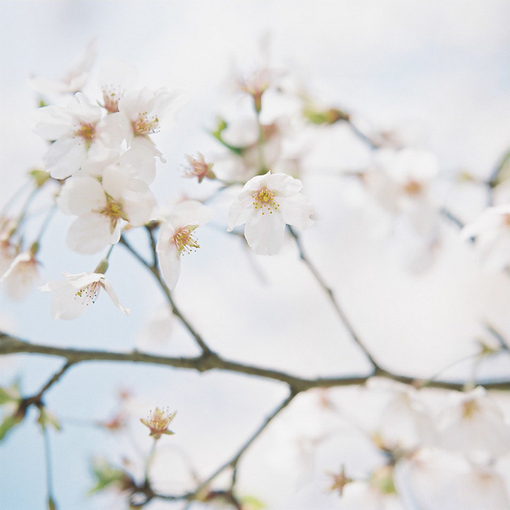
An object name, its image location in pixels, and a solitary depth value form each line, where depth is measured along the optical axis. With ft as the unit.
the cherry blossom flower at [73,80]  1.80
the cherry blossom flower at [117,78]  1.72
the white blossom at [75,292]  1.69
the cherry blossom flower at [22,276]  1.82
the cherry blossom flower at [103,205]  1.61
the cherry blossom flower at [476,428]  1.94
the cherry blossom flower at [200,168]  1.74
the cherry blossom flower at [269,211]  1.70
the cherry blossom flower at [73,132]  1.63
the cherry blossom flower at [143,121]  1.63
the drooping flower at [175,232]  1.67
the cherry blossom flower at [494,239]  1.91
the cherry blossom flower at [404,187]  2.16
